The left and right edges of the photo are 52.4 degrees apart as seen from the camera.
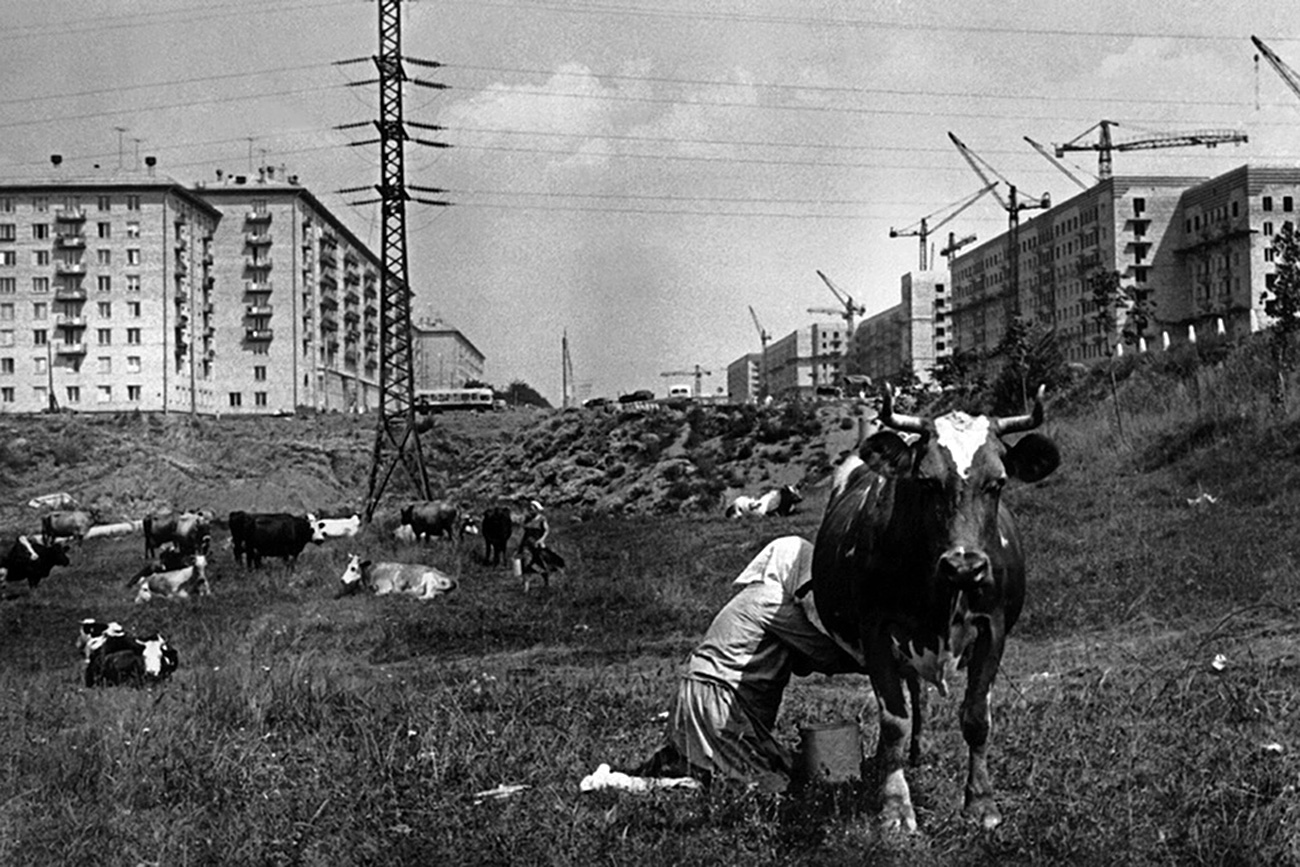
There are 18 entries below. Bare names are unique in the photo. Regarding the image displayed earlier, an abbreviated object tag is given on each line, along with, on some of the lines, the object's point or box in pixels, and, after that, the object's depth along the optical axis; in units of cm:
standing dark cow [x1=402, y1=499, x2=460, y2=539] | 3359
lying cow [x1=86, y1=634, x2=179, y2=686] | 1401
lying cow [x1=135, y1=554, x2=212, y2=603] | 2416
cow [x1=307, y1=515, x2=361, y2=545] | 3738
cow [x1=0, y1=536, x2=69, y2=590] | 2784
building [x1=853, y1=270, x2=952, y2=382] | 16988
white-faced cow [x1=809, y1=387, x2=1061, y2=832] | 656
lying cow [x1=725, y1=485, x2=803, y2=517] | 3547
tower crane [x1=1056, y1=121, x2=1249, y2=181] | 14488
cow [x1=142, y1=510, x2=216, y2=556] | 3272
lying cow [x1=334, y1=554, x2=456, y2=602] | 2311
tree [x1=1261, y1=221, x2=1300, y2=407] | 2917
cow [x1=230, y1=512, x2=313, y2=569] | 2938
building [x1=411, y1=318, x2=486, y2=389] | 18088
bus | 9746
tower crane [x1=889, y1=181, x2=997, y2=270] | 18729
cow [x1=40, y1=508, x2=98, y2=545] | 4347
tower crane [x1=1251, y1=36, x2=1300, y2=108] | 10350
